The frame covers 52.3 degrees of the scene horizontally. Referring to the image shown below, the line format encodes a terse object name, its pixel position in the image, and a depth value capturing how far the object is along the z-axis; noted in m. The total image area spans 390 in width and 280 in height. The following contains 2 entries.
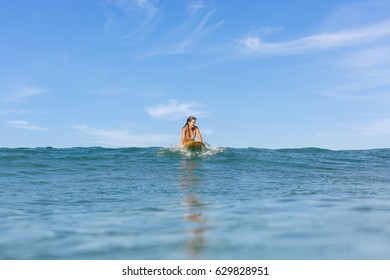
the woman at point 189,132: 17.42
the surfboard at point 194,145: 17.14
